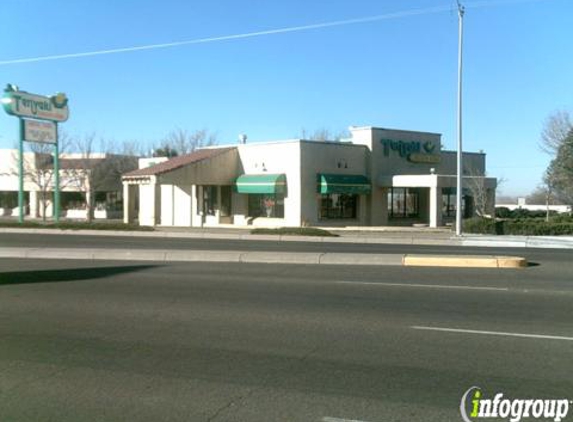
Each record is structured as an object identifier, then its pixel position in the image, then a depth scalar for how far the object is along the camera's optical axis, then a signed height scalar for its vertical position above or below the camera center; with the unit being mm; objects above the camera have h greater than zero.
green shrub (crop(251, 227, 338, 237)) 29508 -1120
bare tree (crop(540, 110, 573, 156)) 41875 +4846
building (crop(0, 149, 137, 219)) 54747 +1956
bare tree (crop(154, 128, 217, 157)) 67625 +6064
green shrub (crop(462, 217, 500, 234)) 31531 -822
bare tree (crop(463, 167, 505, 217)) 40438 +1028
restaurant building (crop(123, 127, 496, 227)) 37469 +1401
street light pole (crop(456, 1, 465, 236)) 29312 +2730
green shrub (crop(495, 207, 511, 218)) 51781 -315
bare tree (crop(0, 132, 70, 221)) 54250 +2995
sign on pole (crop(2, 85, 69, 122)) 35125 +5600
